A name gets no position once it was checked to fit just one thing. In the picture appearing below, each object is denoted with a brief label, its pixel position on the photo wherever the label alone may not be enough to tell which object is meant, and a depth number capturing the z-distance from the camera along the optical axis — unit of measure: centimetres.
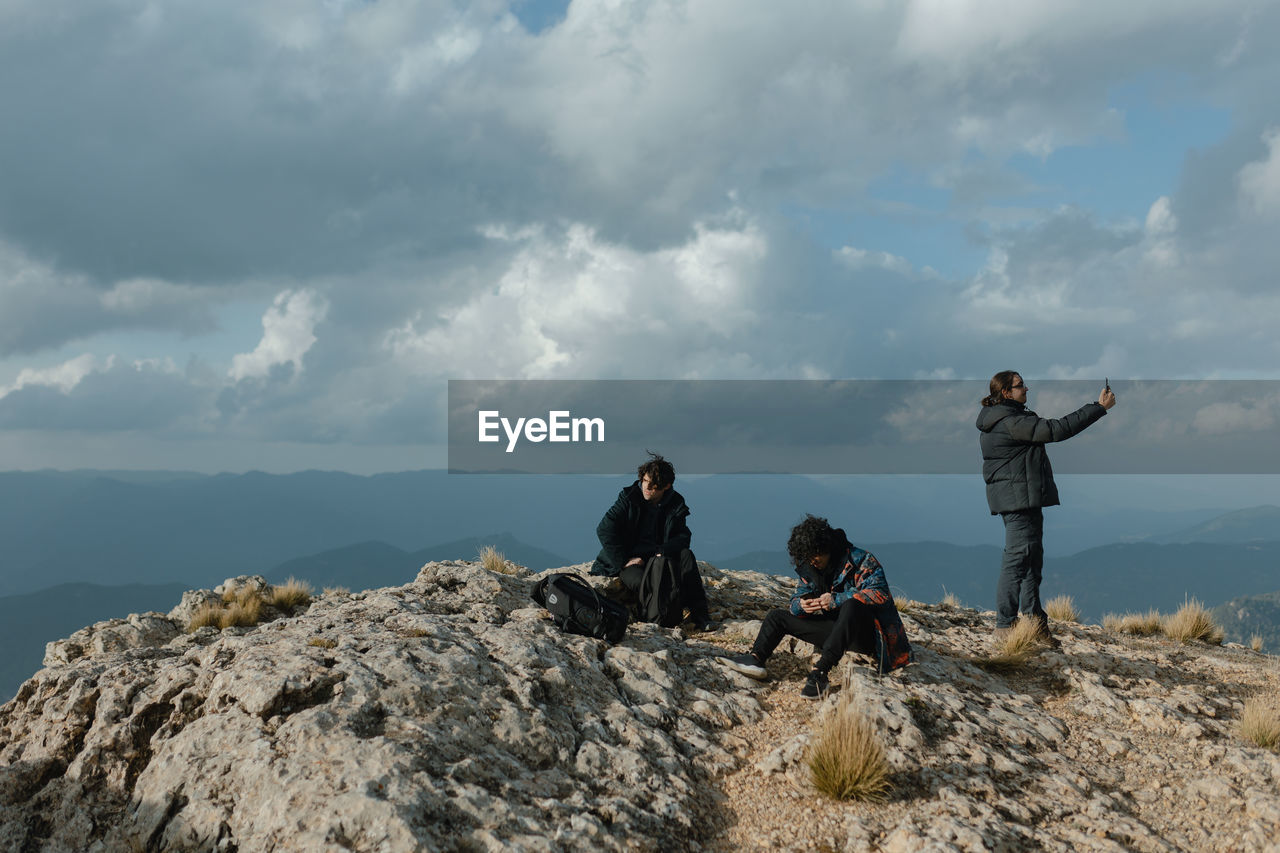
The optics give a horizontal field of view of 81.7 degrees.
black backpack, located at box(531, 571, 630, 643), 809
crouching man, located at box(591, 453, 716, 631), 945
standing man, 909
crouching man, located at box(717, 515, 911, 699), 743
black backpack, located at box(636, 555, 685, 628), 927
